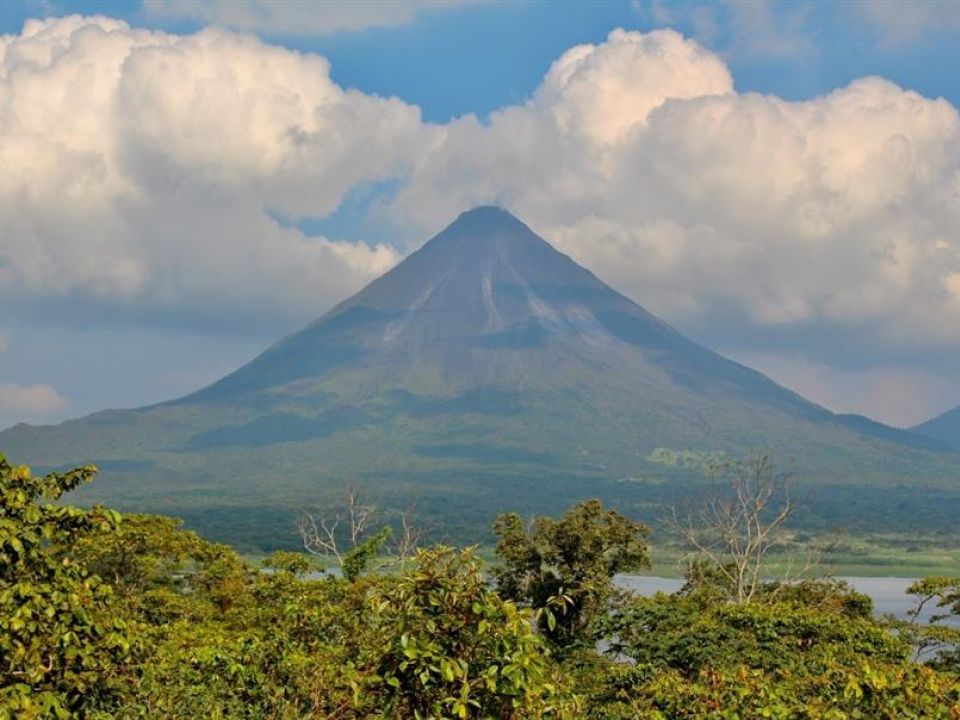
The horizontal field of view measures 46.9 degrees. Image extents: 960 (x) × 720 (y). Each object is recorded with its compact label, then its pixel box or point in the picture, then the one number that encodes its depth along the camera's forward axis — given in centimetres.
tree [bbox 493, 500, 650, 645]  3328
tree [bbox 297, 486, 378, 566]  4962
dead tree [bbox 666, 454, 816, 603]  3925
